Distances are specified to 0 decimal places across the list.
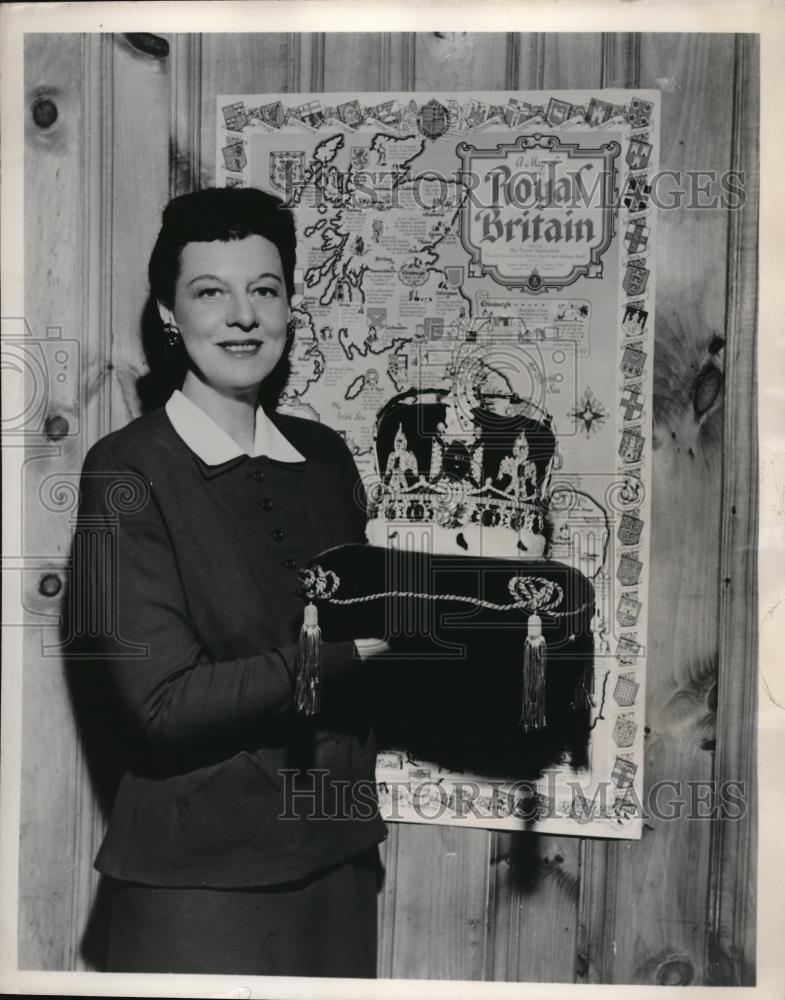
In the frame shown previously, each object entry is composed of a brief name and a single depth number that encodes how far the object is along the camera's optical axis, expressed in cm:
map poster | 138
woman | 135
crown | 138
